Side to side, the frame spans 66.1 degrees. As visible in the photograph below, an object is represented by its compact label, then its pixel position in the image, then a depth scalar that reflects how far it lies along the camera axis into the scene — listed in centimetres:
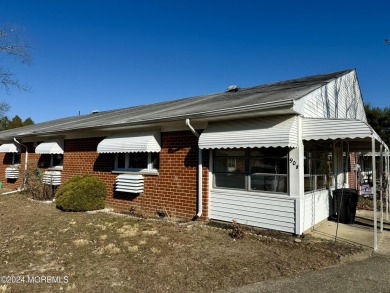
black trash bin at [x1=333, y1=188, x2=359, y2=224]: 881
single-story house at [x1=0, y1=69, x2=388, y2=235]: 712
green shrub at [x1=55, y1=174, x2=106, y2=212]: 1030
